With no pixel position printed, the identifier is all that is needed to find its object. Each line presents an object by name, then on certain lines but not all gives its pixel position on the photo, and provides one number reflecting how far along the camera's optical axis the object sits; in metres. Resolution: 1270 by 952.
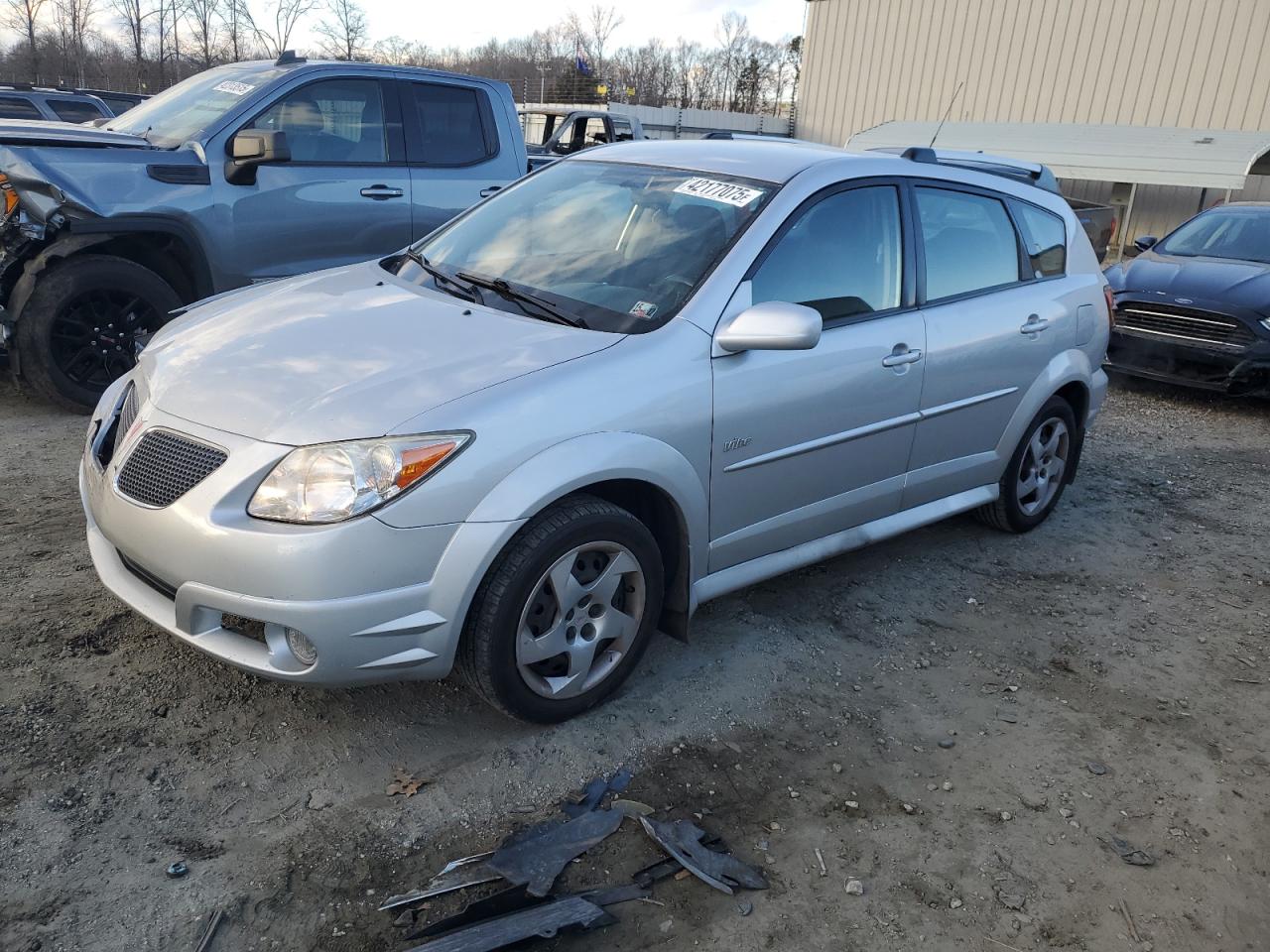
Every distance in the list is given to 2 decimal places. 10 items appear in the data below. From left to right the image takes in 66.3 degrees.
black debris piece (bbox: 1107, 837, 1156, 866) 2.76
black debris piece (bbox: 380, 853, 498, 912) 2.39
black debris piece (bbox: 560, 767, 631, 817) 2.78
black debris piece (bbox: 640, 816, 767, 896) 2.55
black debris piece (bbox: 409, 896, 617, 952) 2.24
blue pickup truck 5.44
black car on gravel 7.69
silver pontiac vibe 2.62
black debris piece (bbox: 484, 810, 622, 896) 2.47
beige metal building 19.56
